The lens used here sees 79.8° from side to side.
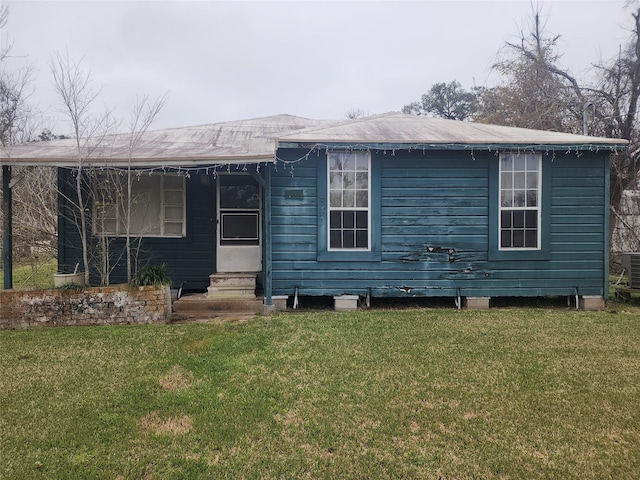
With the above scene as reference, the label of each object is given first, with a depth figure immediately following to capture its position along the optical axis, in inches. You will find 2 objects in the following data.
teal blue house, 264.7
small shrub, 227.1
